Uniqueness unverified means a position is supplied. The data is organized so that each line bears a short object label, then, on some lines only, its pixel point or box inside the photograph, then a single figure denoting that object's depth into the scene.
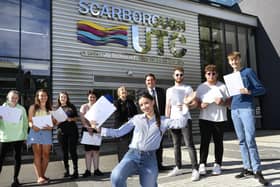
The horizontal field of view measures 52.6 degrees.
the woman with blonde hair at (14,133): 5.04
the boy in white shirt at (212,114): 5.03
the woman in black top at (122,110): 5.16
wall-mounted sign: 11.58
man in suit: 5.50
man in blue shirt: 4.42
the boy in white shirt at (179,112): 4.95
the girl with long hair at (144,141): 2.96
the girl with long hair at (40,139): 5.16
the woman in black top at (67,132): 5.46
